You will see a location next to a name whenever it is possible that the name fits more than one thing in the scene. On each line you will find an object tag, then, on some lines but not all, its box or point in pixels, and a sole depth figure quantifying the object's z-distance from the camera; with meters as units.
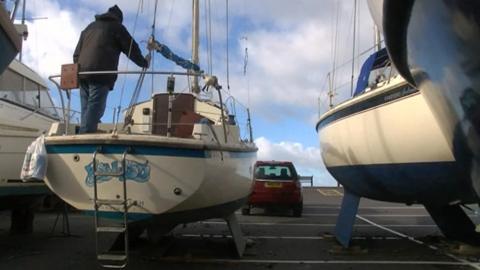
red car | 15.73
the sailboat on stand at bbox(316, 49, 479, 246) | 6.76
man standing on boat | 7.12
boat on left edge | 8.52
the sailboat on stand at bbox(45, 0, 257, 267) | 6.34
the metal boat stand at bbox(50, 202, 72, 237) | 10.39
